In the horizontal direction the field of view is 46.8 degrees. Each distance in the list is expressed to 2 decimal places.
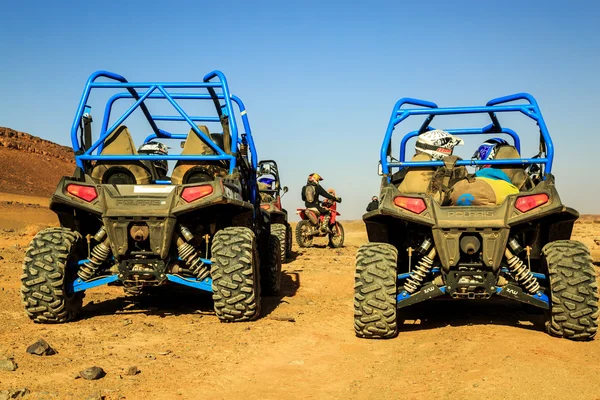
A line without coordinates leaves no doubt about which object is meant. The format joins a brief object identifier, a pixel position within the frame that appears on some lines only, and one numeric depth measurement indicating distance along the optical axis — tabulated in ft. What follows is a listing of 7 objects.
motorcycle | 57.31
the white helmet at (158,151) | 27.73
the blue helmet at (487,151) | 23.82
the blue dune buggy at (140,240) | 21.20
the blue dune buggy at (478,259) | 18.31
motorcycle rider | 56.90
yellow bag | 19.38
